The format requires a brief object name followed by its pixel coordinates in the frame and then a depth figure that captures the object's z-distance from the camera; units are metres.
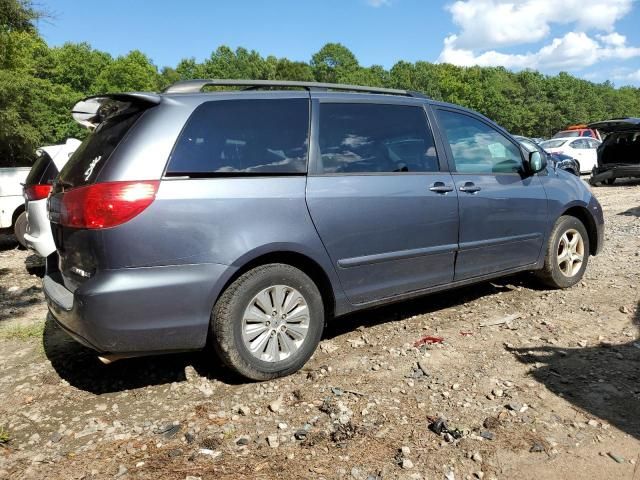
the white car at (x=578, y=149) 20.67
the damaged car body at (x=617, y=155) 14.77
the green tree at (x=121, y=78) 52.12
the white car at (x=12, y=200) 8.91
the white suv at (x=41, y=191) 6.00
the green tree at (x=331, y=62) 81.44
